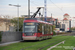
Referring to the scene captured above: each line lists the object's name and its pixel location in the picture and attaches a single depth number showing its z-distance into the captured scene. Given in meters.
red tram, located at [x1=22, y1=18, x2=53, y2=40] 31.88
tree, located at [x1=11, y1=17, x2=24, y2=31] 74.22
